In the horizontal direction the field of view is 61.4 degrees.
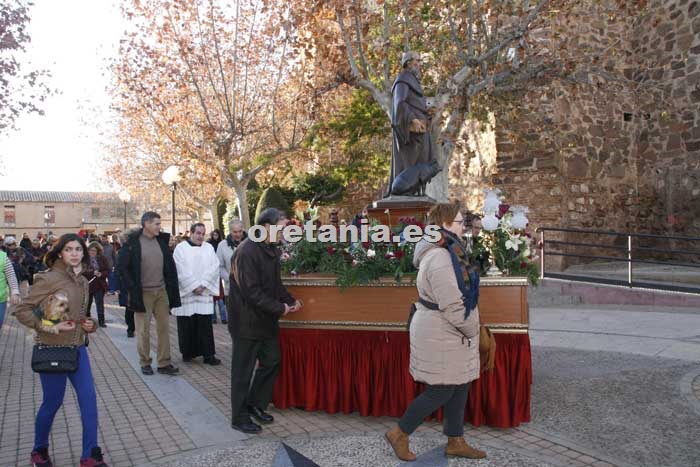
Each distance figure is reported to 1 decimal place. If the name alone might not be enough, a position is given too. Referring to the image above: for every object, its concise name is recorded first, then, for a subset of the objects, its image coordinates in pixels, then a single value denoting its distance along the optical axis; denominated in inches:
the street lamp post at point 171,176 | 605.6
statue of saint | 263.3
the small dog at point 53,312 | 149.3
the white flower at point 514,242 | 197.6
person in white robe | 294.8
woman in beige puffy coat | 151.6
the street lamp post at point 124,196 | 1008.2
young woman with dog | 152.9
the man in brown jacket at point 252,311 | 188.1
